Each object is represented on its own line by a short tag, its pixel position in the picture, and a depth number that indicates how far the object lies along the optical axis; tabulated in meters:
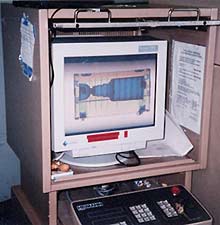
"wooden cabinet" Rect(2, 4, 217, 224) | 1.11
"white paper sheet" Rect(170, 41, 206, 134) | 1.31
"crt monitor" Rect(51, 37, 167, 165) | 1.17
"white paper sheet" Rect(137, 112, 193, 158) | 1.37
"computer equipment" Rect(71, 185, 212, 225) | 1.18
